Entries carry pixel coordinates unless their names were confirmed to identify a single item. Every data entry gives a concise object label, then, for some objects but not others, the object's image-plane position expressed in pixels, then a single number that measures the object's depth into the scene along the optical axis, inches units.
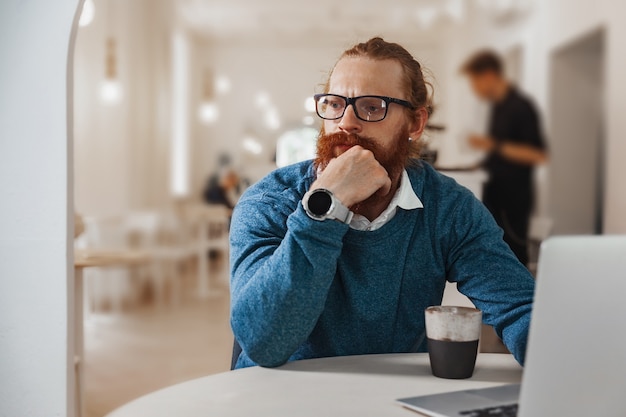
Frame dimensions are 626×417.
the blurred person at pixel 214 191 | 434.3
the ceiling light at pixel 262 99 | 551.8
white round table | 41.6
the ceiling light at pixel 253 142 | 529.1
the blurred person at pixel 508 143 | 208.7
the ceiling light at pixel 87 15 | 161.8
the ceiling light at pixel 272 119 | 549.3
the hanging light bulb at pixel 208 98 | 447.5
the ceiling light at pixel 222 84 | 535.8
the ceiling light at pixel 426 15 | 452.9
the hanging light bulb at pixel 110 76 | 272.2
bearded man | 53.1
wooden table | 103.7
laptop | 33.6
